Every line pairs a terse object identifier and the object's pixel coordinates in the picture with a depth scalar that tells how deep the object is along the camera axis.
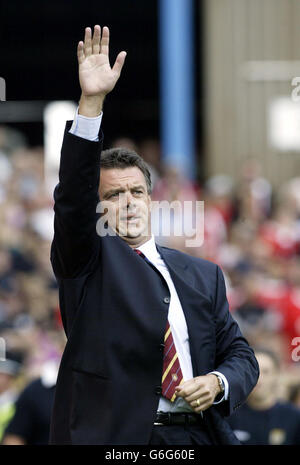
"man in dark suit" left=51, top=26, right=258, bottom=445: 6.21
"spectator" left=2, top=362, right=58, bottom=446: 10.54
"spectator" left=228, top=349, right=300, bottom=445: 11.20
